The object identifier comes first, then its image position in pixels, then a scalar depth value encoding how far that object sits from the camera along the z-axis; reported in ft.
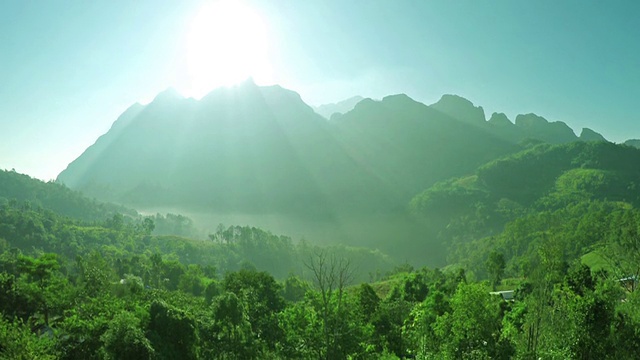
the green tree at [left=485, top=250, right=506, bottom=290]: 296.51
